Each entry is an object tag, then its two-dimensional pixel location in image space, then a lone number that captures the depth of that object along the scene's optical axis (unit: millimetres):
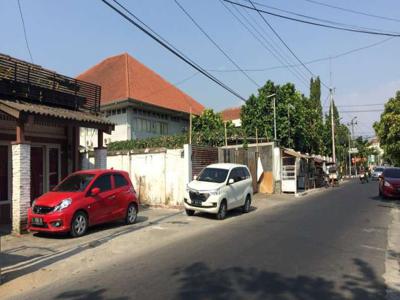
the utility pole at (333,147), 53500
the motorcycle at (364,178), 47312
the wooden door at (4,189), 14688
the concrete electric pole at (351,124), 89900
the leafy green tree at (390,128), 22119
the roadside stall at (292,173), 29047
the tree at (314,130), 43878
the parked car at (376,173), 55281
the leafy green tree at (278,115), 37156
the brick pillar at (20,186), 12742
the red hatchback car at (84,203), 11953
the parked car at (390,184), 23422
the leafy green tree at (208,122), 34656
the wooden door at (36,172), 15977
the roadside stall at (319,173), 39928
